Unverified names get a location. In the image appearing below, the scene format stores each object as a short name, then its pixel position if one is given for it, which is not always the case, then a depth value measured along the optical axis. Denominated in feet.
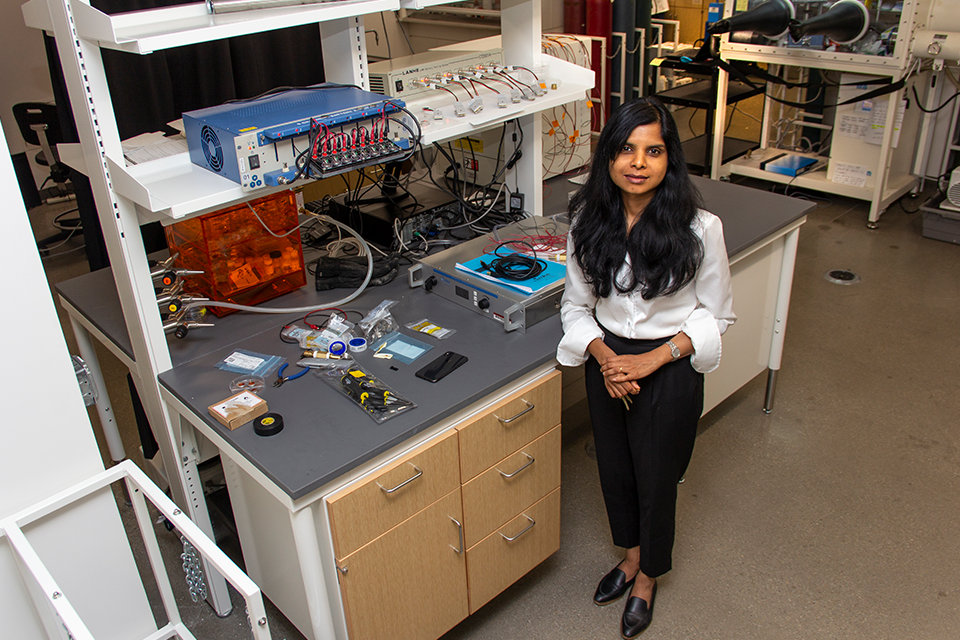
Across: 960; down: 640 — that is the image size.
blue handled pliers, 5.57
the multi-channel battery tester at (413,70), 7.12
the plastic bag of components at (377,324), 6.16
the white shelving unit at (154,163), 4.73
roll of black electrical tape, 4.98
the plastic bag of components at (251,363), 5.72
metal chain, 4.89
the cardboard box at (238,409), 5.07
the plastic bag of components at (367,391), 5.16
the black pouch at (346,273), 6.91
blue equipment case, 5.19
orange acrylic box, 6.39
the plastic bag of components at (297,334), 6.06
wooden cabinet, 4.99
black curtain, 9.57
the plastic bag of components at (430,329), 6.13
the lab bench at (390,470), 4.87
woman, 5.21
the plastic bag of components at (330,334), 5.93
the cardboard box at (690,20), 18.81
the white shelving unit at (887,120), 12.43
